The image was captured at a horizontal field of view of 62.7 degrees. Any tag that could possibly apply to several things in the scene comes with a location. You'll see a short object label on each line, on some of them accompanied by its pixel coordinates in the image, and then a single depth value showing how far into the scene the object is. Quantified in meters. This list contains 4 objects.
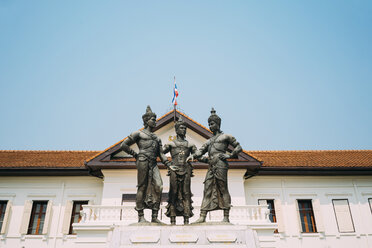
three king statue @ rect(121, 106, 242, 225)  6.46
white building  14.23
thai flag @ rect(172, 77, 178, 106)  16.56
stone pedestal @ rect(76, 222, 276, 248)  5.27
